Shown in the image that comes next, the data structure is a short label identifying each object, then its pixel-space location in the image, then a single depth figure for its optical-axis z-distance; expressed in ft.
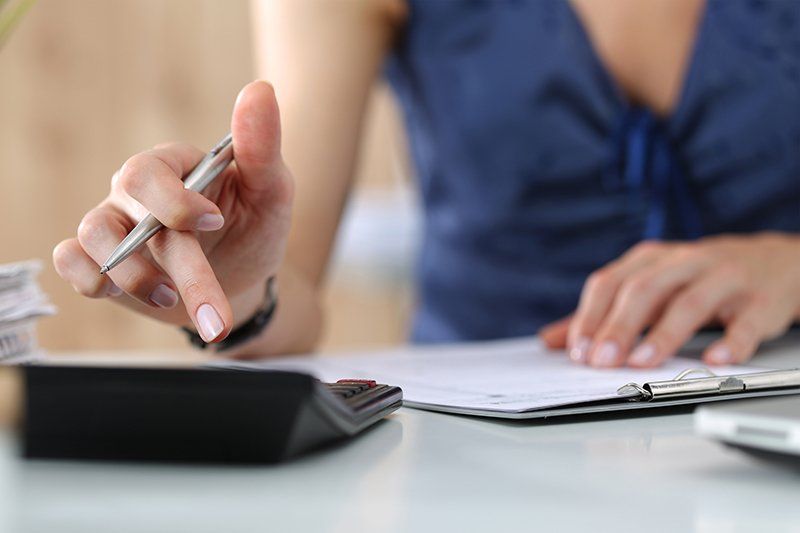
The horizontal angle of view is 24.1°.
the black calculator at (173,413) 2.16
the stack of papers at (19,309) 2.83
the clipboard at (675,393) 2.51
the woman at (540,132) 3.99
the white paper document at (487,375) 2.55
